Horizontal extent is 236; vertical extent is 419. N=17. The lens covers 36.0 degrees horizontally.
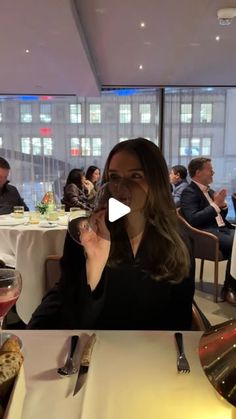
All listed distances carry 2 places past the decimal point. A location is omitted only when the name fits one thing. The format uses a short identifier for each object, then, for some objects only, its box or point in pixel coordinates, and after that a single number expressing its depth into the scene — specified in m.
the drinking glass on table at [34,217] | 3.40
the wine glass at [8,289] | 0.80
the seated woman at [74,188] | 4.54
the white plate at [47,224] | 3.16
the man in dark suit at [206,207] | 3.54
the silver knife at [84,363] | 0.78
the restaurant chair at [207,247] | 3.37
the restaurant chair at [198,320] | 1.19
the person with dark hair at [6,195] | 4.08
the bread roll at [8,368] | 0.61
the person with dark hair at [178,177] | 5.54
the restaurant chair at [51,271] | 2.86
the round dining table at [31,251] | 2.90
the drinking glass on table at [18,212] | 3.71
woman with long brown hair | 1.18
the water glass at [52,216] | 3.55
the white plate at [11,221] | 3.30
